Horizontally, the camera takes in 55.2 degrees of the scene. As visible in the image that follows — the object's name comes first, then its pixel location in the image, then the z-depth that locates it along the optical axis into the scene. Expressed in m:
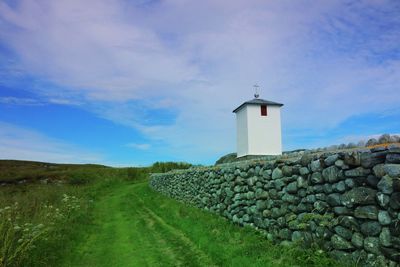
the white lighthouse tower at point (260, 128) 24.28
